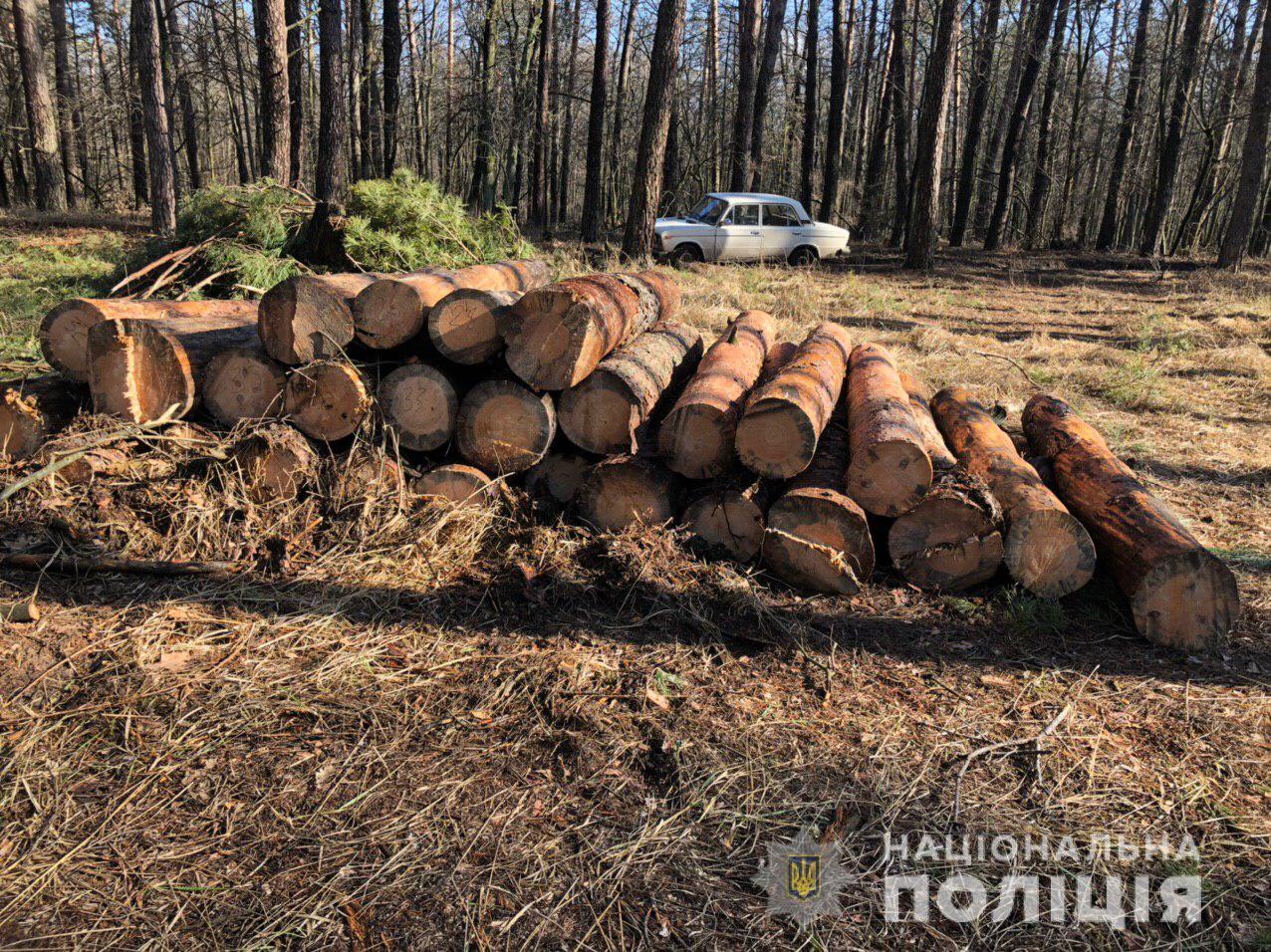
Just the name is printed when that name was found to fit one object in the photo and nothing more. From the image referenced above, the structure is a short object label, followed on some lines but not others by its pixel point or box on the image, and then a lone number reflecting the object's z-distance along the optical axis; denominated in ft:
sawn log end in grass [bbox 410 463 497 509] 13.78
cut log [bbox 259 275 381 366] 12.96
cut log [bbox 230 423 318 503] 13.12
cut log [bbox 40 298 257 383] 13.51
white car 55.01
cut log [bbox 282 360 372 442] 13.24
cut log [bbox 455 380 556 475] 13.46
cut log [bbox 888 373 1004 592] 12.71
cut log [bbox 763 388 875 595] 12.71
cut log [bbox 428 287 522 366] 13.17
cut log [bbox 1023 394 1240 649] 11.66
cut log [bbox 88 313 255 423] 12.84
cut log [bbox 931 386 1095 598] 12.62
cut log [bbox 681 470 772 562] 13.33
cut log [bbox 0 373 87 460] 12.99
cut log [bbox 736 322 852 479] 12.75
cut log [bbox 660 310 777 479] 13.28
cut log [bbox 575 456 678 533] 13.53
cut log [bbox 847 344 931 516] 12.55
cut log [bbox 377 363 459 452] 13.50
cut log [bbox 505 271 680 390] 13.10
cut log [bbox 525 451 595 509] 14.43
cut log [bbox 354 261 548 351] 13.32
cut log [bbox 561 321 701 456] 13.48
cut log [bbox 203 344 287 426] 13.37
